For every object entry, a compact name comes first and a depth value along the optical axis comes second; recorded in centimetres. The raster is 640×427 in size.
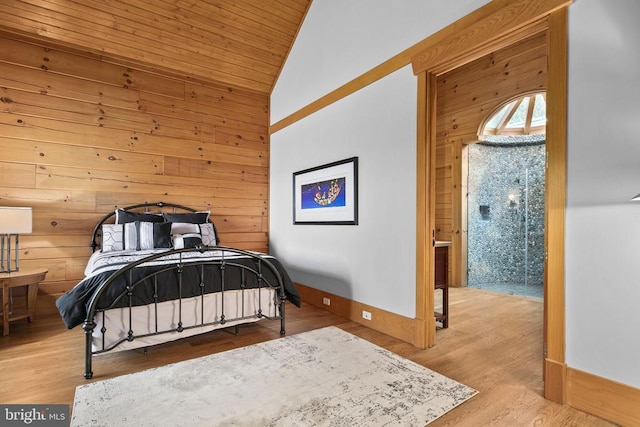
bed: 233
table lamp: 296
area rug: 174
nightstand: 293
